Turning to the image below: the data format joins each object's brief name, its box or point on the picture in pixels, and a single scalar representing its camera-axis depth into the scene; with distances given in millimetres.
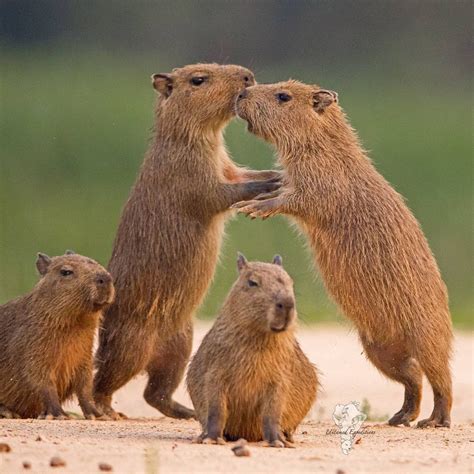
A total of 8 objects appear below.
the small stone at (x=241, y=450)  15211
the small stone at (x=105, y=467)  14336
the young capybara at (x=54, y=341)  19484
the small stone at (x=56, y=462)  14461
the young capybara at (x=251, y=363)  16156
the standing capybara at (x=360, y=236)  19859
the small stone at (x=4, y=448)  15315
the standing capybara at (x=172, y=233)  20891
